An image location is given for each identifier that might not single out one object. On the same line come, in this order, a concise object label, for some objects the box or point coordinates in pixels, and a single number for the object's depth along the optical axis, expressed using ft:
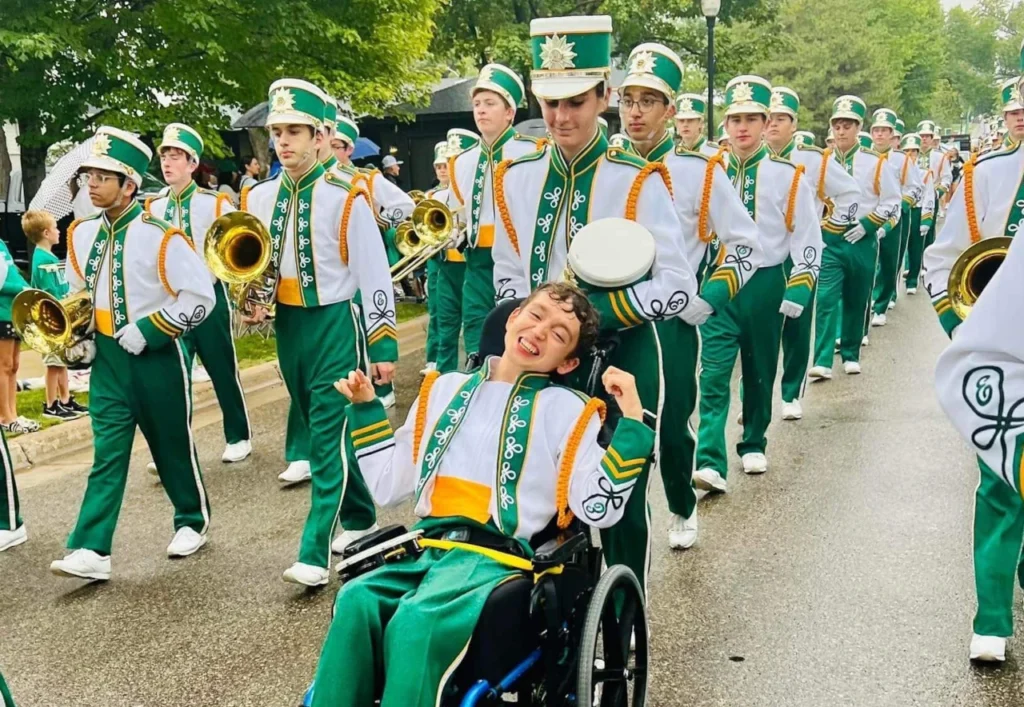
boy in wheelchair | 10.00
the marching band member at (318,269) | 18.48
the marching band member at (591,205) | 13.43
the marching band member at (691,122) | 30.12
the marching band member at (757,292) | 22.02
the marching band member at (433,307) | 32.55
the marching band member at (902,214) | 41.29
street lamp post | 65.98
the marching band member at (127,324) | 18.22
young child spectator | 29.55
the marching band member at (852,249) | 32.99
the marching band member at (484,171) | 26.99
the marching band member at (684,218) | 17.10
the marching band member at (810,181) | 26.89
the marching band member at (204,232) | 25.79
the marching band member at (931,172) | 54.49
